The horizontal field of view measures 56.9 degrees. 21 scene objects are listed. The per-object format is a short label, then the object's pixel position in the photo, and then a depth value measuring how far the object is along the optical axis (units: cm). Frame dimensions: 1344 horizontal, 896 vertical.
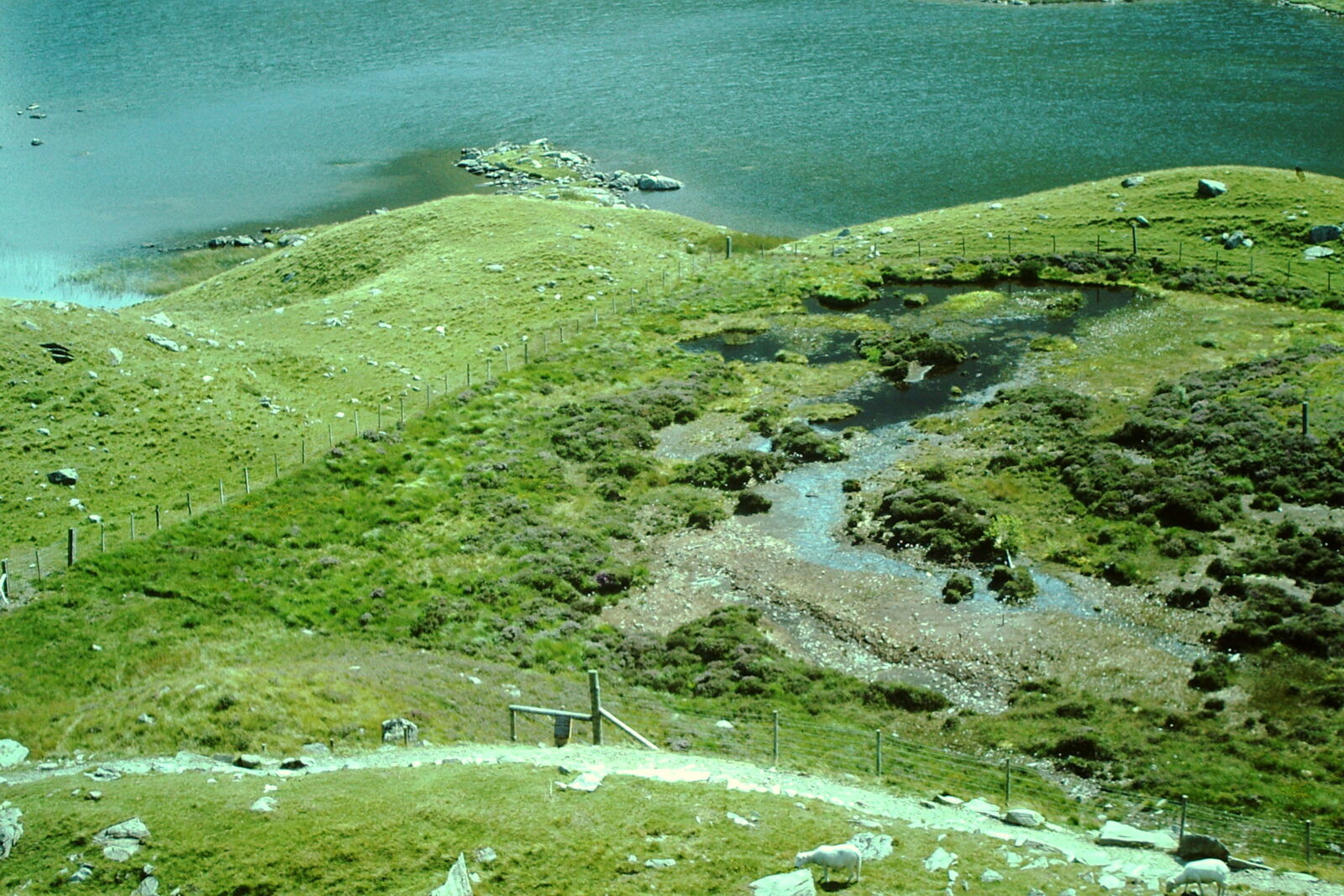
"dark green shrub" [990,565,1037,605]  4328
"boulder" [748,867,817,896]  2331
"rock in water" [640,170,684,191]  10550
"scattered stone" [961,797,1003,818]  3012
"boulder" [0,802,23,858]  2511
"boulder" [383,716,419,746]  3203
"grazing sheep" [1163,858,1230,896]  2362
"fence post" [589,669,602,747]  3206
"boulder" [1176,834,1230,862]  2691
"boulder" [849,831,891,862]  2538
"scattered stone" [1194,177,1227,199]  8338
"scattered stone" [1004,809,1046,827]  2933
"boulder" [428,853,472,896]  2352
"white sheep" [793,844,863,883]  2392
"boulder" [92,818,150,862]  2494
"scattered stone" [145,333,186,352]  6231
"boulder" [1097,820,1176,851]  2842
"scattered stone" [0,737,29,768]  3036
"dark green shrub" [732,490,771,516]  5094
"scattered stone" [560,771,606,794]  2797
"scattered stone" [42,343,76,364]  5759
